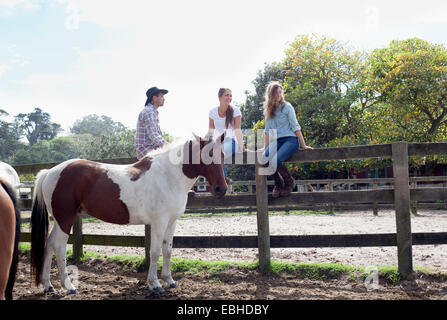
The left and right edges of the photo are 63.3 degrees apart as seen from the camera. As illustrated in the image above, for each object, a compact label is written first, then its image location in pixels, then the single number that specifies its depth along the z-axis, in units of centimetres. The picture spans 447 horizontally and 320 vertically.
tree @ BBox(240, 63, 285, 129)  2831
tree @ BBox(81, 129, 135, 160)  4484
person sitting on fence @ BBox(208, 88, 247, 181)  526
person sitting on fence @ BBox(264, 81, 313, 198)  498
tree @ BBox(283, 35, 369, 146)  2119
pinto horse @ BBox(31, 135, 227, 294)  461
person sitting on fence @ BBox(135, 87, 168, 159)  526
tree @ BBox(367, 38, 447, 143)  1811
